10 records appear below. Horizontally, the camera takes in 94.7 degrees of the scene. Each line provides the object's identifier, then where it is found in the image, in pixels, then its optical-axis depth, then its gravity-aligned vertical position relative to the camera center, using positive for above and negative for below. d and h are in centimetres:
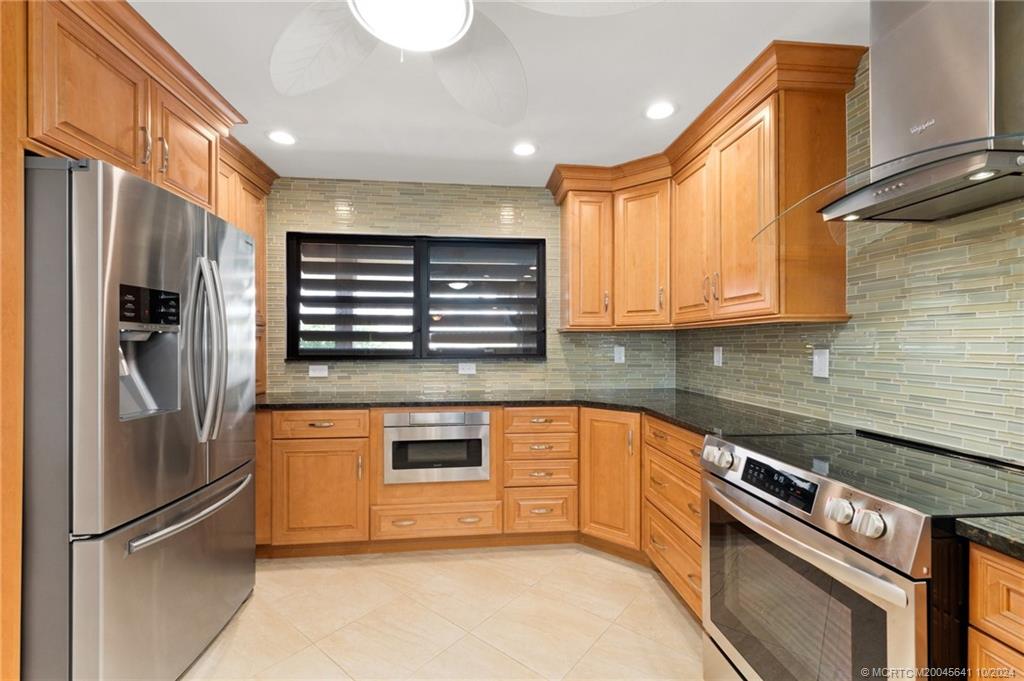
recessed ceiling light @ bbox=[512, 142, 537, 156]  275 +114
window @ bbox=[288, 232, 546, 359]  332 +32
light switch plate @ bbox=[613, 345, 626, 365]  350 -10
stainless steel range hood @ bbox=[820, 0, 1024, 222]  111 +62
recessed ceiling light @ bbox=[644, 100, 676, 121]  228 +114
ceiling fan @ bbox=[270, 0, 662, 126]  104 +74
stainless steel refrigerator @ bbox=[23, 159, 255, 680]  140 -26
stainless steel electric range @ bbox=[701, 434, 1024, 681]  94 -51
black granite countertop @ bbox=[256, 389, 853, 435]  194 -36
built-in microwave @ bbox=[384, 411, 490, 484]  285 -65
